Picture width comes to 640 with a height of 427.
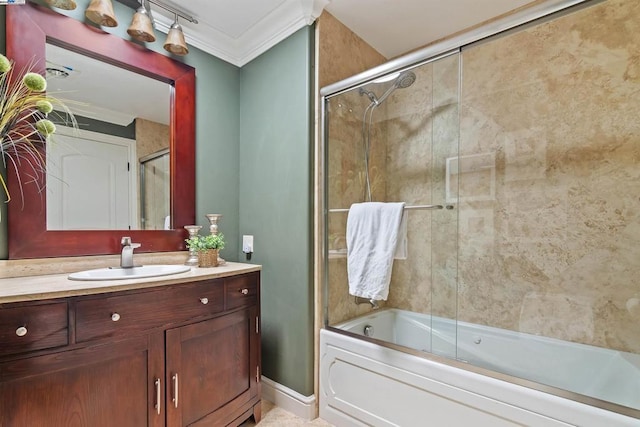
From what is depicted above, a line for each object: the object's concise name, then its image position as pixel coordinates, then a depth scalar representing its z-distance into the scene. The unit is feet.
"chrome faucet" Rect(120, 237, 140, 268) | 5.03
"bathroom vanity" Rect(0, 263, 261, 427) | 3.24
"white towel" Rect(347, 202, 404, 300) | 5.25
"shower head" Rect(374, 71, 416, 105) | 5.50
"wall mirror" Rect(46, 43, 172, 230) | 4.94
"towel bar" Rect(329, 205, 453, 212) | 6.18
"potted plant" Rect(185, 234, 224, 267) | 5.72
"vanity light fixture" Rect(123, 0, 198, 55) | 5.47
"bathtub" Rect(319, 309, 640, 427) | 3.68
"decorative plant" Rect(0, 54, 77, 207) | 4.27
